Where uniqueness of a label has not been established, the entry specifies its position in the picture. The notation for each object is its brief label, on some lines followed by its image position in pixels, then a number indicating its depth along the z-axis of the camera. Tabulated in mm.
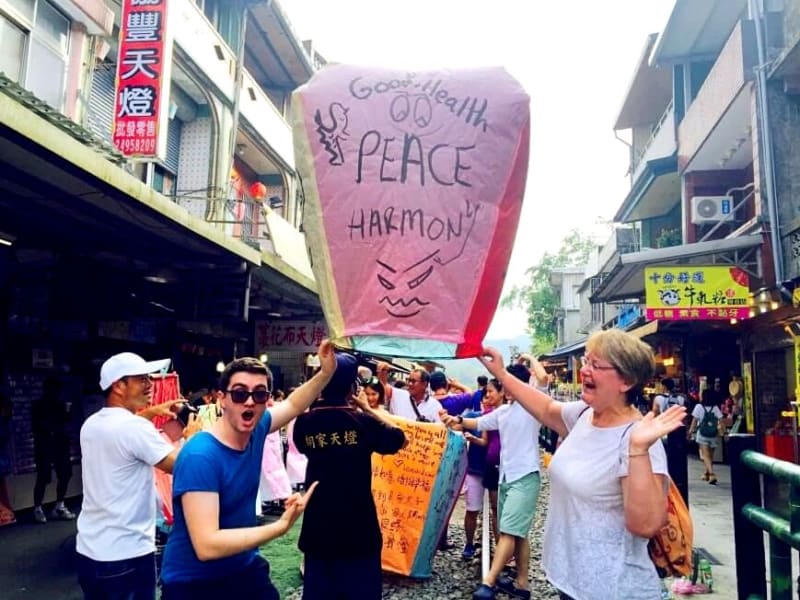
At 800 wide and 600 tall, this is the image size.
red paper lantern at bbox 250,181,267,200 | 13727
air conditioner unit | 13703
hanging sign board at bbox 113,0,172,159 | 9156
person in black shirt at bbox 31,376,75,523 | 7898
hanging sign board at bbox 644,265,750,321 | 10859
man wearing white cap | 3191
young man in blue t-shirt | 2346
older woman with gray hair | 2299
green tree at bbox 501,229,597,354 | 46000
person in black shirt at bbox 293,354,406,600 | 3275
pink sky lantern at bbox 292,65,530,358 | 2879
